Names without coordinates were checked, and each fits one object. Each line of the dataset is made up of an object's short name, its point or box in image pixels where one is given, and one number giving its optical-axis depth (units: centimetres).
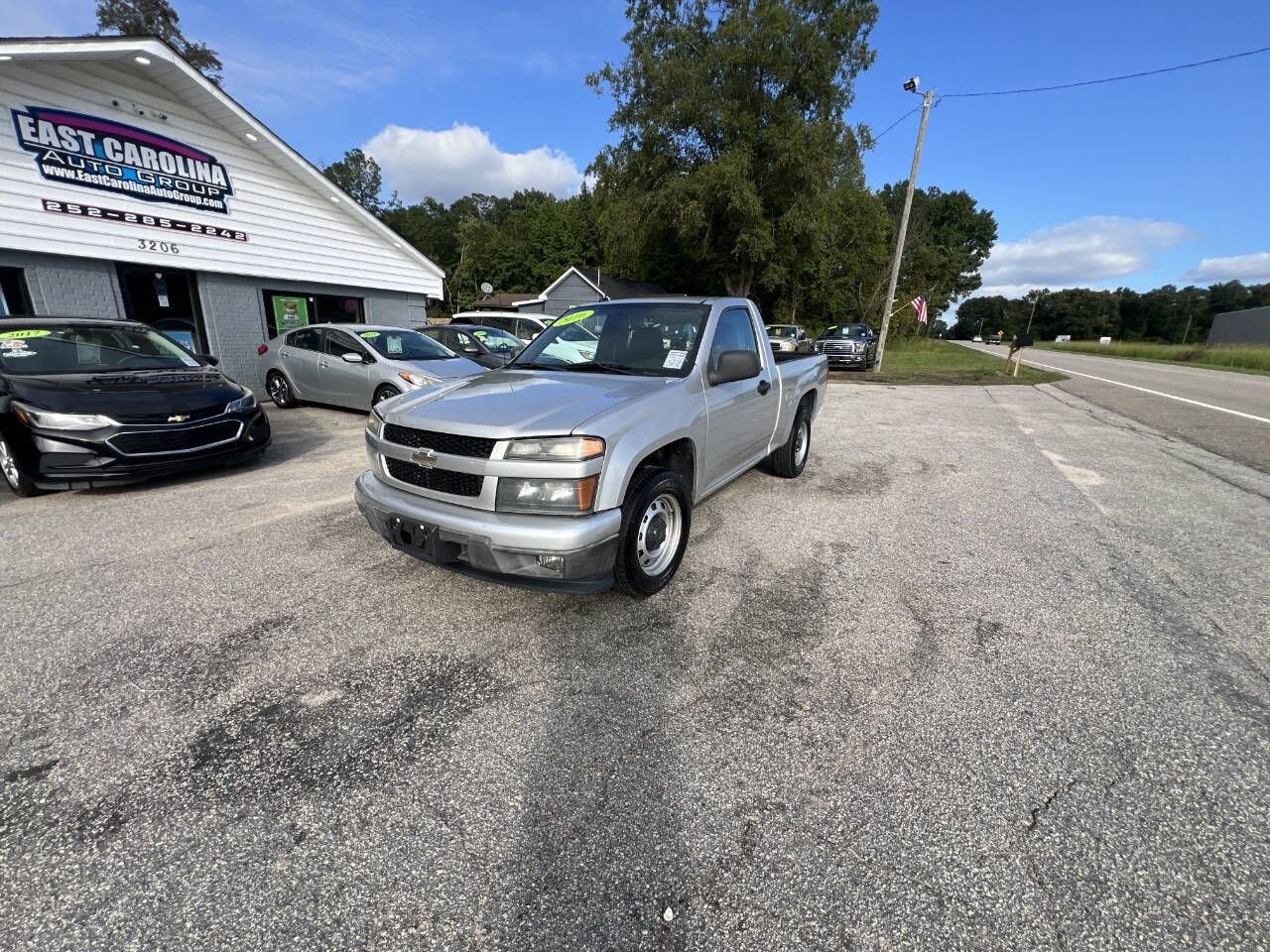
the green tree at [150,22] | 3309
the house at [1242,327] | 5038
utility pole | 1764
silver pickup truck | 265
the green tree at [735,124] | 2453
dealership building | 771
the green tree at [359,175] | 7012
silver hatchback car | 810
